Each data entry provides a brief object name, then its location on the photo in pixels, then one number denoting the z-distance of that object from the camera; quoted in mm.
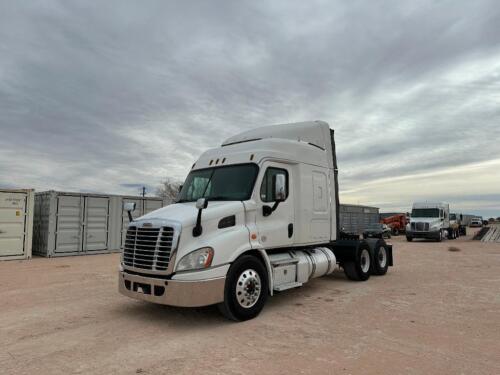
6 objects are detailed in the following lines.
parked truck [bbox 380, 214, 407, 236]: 38219
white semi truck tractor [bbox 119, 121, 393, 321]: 5586
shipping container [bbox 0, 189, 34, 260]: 14633
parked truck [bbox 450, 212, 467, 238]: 34625
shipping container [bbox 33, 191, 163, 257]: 15766
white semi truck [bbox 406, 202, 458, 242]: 27688
